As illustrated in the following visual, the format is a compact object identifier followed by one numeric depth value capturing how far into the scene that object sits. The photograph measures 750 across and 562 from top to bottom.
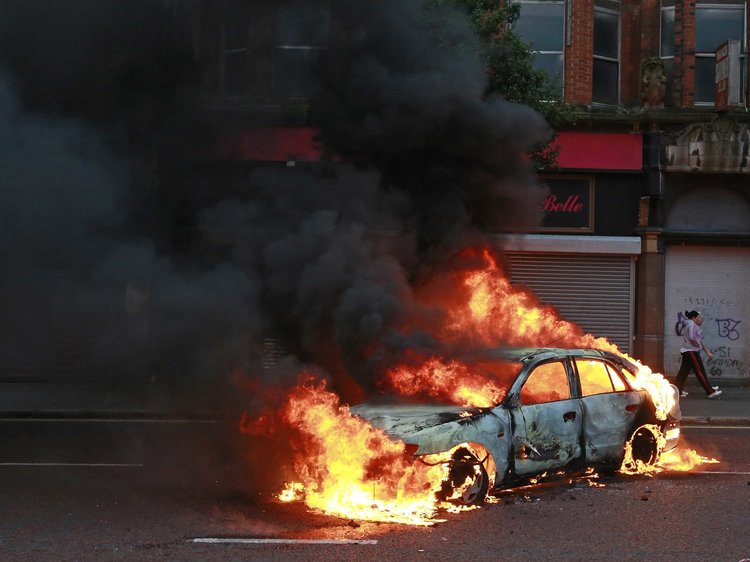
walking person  14.59
